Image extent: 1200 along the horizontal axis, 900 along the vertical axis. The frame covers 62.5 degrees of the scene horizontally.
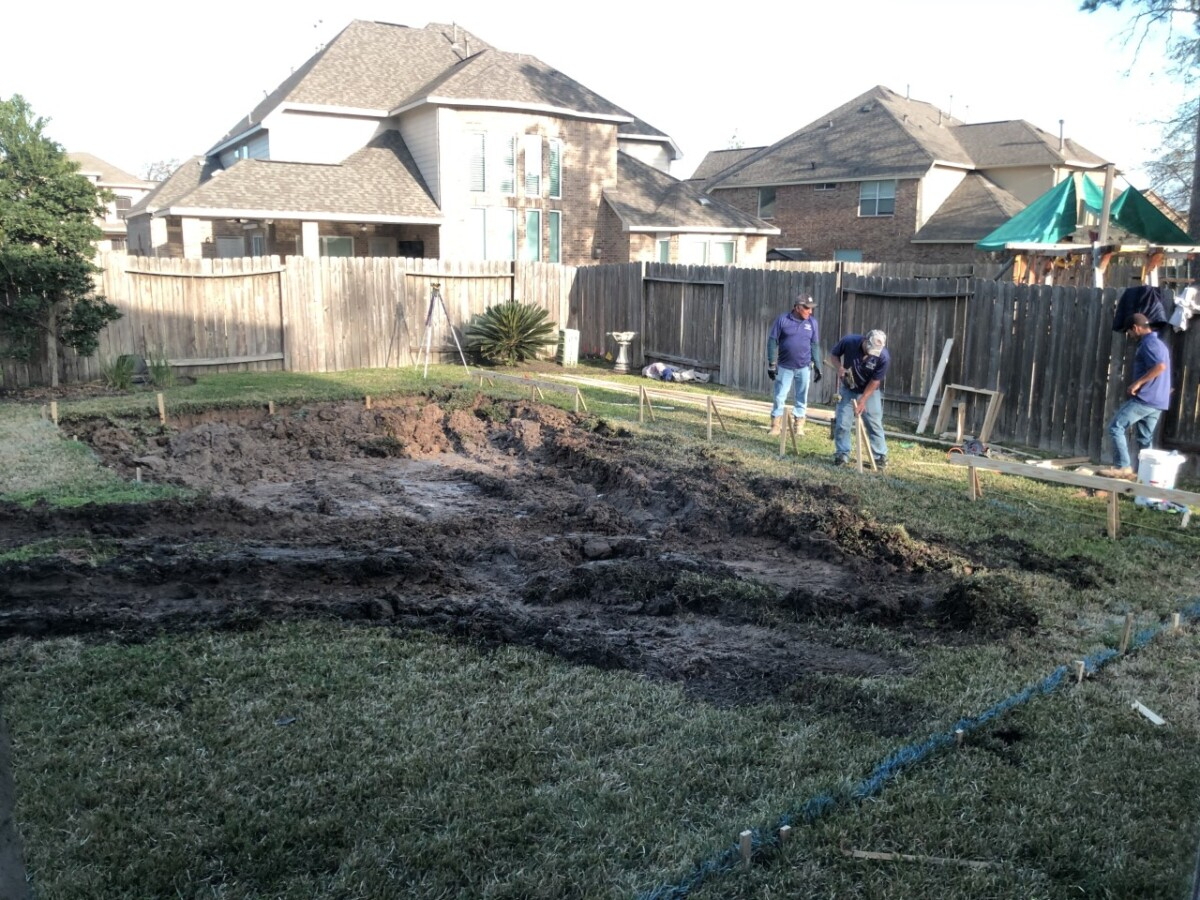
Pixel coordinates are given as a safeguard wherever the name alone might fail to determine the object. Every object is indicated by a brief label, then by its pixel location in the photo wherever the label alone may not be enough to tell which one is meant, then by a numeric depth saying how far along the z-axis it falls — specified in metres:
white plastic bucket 9.48
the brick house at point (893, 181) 34.28
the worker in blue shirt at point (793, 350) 12.41
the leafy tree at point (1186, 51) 22.62
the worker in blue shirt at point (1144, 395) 9.90
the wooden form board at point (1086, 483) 7.85
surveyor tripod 18.64
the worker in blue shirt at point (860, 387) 10.65
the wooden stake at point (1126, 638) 5.80
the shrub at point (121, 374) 15.50
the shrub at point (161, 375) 15.95
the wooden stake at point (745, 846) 3.73
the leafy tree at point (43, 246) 14.19
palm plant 19.80
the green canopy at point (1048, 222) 16.23
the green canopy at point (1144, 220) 16.28
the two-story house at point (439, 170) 27.30
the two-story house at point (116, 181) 55.66
